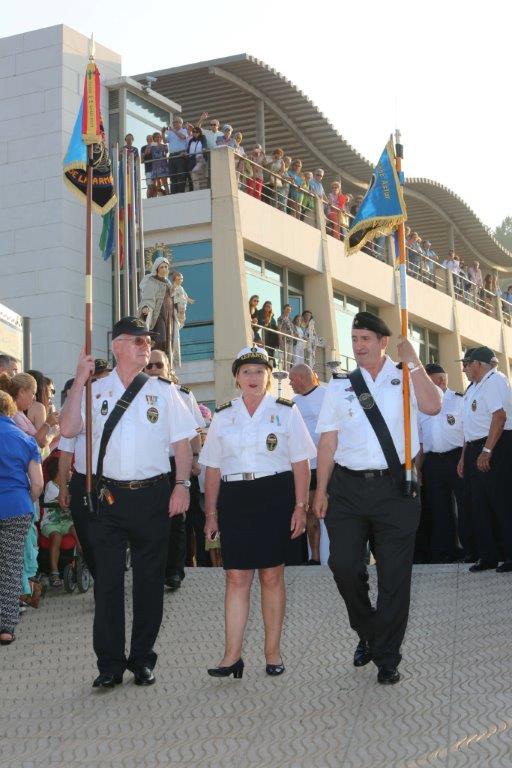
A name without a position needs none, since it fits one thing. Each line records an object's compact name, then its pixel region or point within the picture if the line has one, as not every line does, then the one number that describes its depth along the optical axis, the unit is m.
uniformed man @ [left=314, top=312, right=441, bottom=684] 6.80
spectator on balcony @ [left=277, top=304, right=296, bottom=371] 25.45
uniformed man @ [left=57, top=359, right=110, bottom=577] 7.80
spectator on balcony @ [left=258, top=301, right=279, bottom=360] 25.26
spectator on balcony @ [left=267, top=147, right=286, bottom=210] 26.16
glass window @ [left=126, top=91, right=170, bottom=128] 25.83
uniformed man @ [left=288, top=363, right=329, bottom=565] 11.99
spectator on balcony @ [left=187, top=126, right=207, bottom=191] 24.55
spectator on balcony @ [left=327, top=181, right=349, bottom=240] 29.25
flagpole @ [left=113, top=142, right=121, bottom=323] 21.94
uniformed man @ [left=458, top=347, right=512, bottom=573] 10.70
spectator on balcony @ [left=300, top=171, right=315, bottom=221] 27.70
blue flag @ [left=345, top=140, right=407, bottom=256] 7.96
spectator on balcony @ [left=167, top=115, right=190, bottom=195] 24.70
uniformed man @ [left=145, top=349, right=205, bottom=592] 9.71
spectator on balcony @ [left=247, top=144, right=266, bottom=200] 25.78
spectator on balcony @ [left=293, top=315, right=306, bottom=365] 25.89
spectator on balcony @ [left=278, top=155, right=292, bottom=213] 26.56
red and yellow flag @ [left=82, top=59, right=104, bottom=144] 8.41
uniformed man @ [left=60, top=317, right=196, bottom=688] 6.92
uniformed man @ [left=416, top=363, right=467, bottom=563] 12.21
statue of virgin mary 20.11
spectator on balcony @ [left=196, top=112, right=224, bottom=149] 24.91
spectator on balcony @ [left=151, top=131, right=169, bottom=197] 24.59
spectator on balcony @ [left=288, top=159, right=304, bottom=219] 26.89
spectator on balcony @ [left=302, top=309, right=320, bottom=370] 26.28
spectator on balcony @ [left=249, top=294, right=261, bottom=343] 24.84
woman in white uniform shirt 7.06
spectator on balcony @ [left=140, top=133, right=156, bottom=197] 24.58
